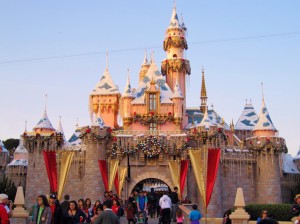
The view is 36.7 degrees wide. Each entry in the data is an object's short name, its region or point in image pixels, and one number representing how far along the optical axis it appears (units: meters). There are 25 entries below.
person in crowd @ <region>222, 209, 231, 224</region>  14.55
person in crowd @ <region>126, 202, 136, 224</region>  17.25
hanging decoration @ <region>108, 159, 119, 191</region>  32.19
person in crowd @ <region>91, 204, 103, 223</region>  11.62
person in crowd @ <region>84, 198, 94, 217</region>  12.77
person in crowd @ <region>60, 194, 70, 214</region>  11.19
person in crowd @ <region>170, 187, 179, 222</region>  20.41
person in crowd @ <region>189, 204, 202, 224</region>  14.62
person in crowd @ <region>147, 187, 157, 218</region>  28.85
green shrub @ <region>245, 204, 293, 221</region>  30.25
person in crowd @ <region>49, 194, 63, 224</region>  9.65
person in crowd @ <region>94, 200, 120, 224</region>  8.55
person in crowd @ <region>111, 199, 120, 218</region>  14.05
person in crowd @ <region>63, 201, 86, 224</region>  10.10
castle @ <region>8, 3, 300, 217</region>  36.81
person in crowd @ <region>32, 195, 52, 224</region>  9.33
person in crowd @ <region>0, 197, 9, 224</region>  8.43
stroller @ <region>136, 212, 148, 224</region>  17.44
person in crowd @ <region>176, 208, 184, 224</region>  16.82
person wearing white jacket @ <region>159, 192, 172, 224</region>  17.73
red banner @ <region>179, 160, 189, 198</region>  33.14
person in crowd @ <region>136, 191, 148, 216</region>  18.39
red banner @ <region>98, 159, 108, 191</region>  31.02
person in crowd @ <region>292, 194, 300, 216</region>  9.47
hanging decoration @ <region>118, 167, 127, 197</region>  34.28
